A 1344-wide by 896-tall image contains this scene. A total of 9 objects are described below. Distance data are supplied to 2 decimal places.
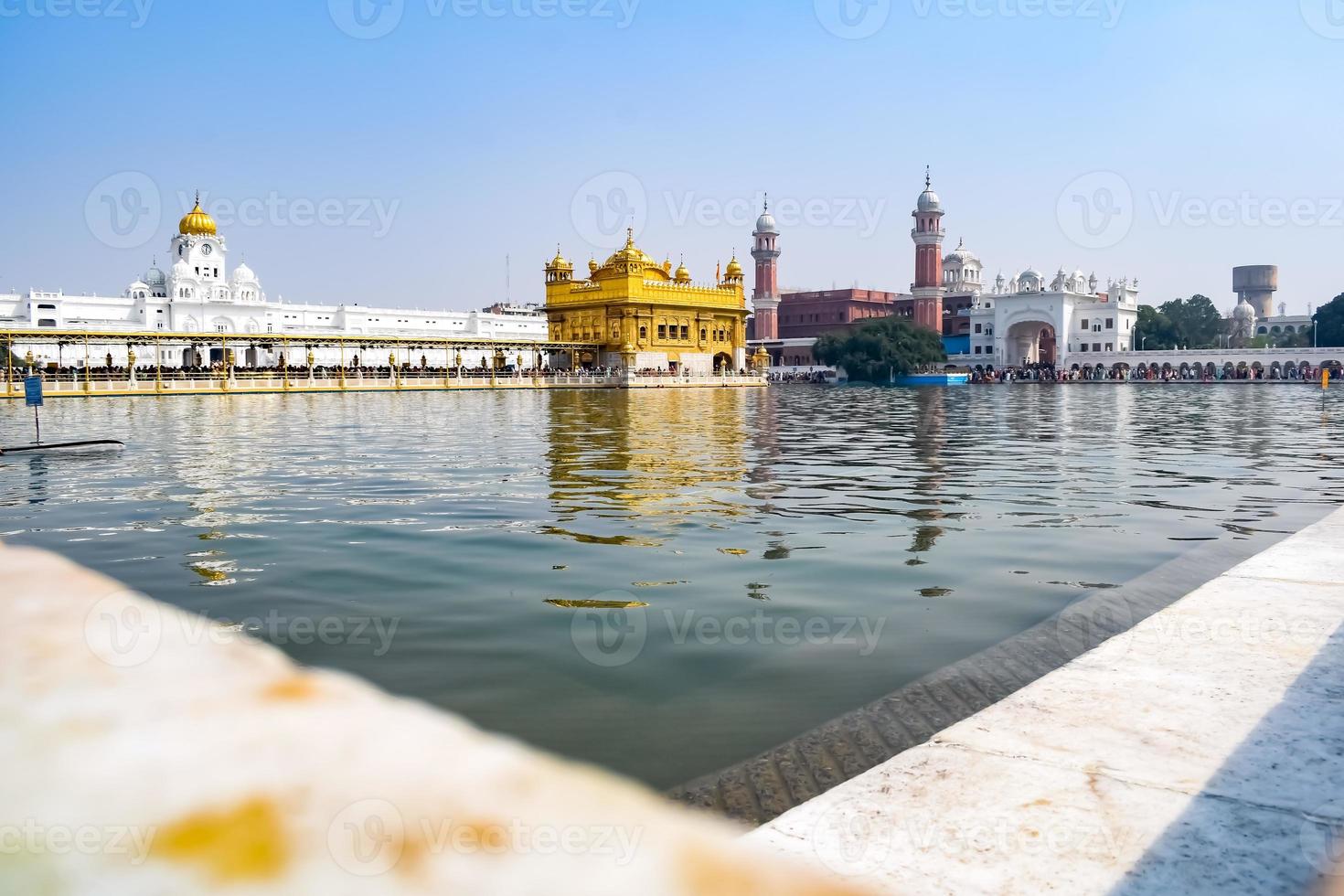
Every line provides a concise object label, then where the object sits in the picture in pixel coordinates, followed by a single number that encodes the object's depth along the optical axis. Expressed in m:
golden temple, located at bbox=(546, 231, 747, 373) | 62.25
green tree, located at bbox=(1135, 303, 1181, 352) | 84.00
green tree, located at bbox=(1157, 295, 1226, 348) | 90.38
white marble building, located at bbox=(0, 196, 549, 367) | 71.69
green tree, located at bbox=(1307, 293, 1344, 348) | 74.75
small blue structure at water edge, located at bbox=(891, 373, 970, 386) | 68.88
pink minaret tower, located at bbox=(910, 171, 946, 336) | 90.00
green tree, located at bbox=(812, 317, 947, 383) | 72.00
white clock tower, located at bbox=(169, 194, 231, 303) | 77.81
